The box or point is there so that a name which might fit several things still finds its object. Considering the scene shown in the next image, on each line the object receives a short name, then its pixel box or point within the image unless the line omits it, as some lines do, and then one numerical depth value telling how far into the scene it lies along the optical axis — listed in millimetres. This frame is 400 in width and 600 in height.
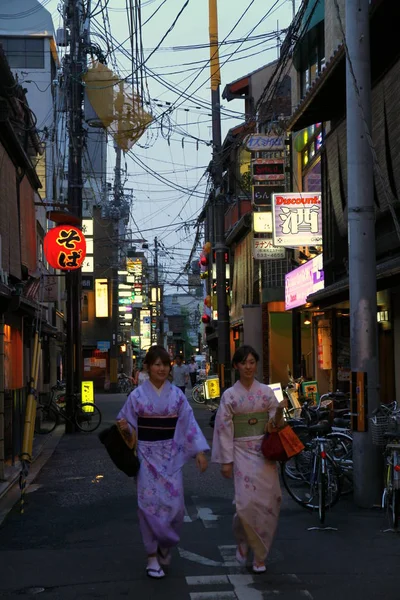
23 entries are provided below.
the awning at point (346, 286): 11556
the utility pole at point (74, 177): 22969
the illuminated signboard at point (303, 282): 20578
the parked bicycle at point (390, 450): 8495
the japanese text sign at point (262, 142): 24969
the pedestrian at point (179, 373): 30938
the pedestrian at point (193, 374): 50784
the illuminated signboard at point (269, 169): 25828
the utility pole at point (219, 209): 24688
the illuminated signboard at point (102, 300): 56156
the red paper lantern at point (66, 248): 22047
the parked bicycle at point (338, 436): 10875
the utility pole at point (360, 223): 10102
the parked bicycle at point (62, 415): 22797
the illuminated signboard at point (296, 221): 21422
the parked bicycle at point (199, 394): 36275
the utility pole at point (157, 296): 63266
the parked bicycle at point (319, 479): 9281
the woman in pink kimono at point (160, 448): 7016
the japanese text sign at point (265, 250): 25844
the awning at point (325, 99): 14461
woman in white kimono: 7148
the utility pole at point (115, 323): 55812
